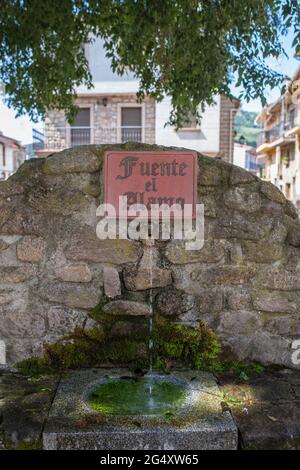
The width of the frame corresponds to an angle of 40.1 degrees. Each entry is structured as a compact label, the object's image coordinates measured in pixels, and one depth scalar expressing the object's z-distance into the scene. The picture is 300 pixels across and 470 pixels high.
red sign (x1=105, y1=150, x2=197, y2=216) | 2.14
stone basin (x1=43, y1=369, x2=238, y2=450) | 1.57
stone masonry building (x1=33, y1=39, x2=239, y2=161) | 13.91
